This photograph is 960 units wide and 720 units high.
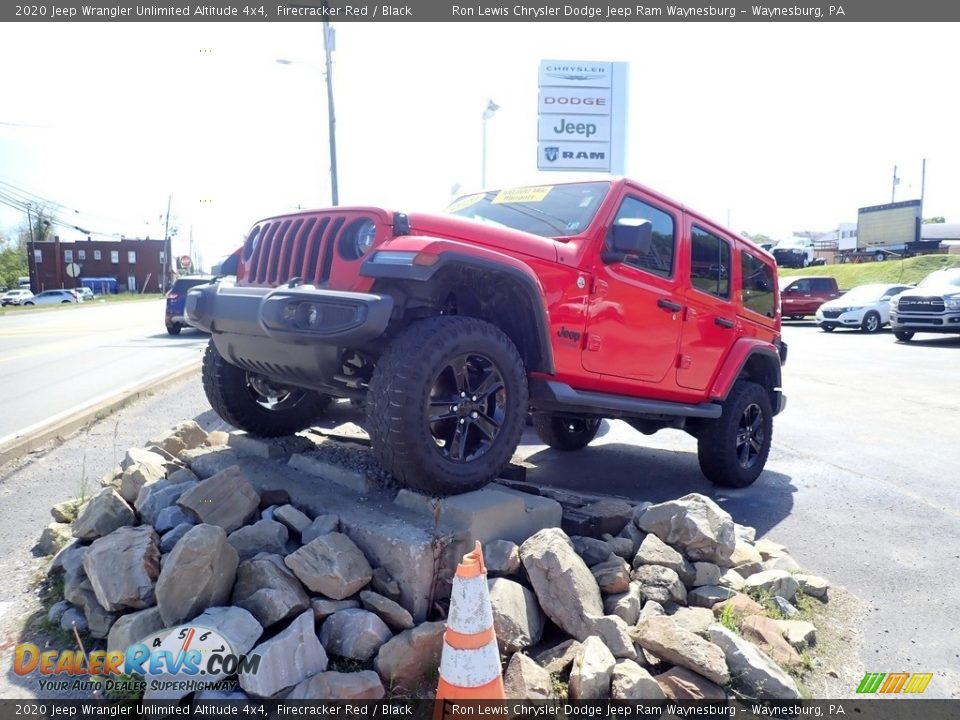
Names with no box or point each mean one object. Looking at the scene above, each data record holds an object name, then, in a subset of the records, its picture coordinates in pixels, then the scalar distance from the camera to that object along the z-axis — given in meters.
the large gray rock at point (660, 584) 3.57
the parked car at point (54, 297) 56.28
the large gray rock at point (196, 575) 3.04
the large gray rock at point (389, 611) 3.14
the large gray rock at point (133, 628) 3.00
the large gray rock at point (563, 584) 3.20
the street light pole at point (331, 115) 16.59
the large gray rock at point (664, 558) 3.74
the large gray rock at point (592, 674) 2.80
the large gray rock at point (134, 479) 4.30
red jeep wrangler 3.51
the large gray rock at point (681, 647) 2.92
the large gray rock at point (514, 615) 3.09
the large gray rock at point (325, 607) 3.13
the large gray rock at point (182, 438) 5.18
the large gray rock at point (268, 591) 3.04
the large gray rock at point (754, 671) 2.94
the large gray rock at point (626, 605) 3.34
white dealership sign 18.00
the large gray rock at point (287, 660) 2.75
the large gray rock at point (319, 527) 3.55
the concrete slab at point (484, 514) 3.53
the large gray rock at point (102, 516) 3.81
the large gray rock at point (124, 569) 3.17
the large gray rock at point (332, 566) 3.18
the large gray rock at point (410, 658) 2.91
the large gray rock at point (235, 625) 2.87
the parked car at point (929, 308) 19.47
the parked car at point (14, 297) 58.19
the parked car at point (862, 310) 24.20
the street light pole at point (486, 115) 20.53
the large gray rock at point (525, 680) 2.78
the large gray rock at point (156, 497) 3.97
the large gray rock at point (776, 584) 3.79
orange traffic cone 2.61
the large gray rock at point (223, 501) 3.69
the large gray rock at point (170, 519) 3.73
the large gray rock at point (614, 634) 3.04
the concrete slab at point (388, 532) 3.31
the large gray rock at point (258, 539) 3.49
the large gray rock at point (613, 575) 3.48
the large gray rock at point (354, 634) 3.00
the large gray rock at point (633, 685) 2.78
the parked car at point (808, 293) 29.70
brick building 98.19
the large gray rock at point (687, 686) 2.87
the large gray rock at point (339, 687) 2.75
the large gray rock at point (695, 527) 3.88
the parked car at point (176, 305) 19.31
